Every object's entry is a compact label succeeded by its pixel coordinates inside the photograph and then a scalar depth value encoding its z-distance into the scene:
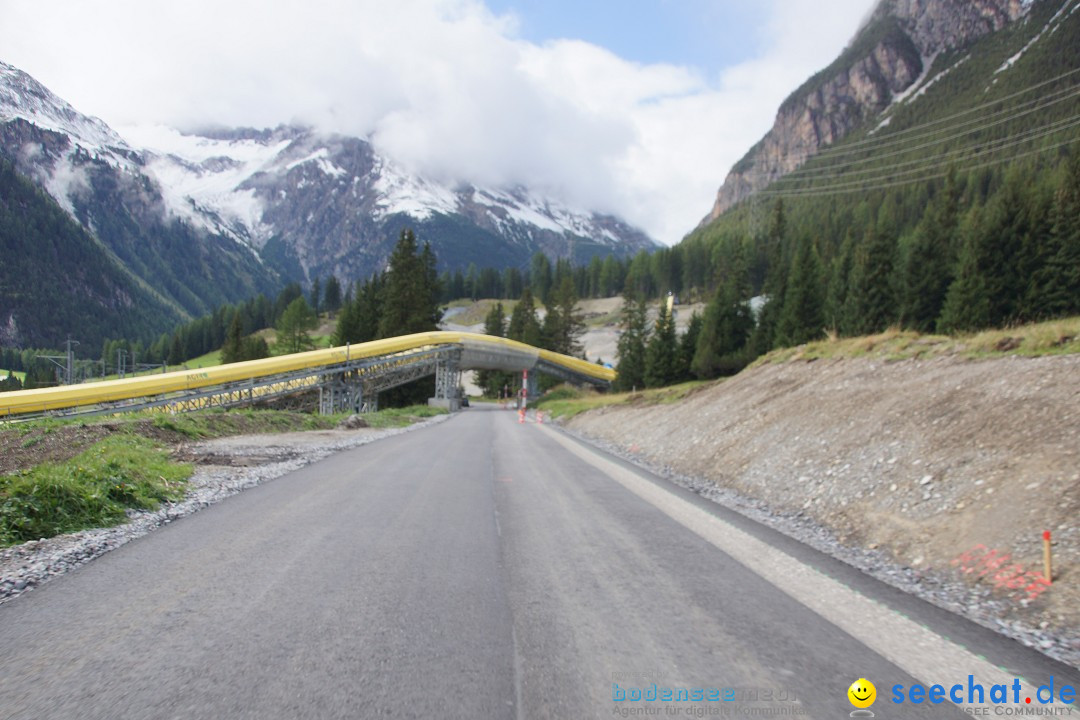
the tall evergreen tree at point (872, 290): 50.41
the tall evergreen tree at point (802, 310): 52.72
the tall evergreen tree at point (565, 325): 99.44
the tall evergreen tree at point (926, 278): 48.16
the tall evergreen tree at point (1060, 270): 38.22
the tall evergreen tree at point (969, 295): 38.22
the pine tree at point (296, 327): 94.62
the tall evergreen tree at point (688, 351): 61.88
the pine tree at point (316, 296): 166.75
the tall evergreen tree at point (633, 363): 68.78
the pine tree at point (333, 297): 166.25
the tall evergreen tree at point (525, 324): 97.06
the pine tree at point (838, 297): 52.69
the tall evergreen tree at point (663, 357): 61.44
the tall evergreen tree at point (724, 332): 57.09
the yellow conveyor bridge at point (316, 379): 29.92
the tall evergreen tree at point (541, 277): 164.85
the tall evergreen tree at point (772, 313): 57.05
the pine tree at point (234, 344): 86.80
